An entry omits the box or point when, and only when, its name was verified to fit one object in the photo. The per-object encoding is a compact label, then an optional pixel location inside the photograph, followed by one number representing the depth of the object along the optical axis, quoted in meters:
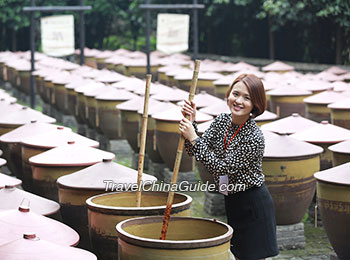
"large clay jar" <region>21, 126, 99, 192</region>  7.04
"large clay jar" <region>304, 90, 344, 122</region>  10.12
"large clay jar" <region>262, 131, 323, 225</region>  6.71
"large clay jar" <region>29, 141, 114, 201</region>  6.15
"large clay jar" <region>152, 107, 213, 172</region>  8.91
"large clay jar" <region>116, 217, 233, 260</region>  3.76
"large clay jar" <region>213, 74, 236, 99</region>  14.02
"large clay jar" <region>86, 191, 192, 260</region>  4.48
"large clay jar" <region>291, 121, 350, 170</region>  7.49
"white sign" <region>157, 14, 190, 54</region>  17.03
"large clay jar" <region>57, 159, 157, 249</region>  5.37
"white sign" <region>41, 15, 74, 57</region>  17.44
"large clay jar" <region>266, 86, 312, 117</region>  11.27
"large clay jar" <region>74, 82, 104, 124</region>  12.86
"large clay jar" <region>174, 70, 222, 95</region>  14.98
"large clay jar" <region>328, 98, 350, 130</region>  9.14
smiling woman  4.32
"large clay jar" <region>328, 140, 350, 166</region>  6.66
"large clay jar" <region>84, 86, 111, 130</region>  12.23
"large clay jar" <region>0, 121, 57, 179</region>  7.79
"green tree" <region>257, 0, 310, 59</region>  17.89
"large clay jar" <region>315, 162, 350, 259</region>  5.77
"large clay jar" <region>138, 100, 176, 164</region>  9.70
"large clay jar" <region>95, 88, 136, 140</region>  11.60
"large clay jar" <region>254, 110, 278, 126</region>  9.01
